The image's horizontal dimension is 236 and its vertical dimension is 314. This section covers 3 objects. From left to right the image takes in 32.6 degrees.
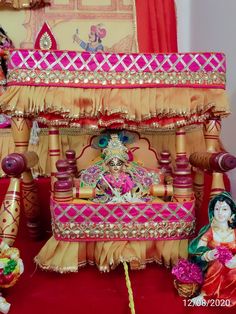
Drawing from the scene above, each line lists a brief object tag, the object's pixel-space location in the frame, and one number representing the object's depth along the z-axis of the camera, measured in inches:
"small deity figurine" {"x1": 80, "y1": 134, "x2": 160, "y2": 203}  44.5
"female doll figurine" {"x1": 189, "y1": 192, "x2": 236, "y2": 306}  35.7
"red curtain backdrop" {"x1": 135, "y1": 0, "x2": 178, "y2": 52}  82.0
